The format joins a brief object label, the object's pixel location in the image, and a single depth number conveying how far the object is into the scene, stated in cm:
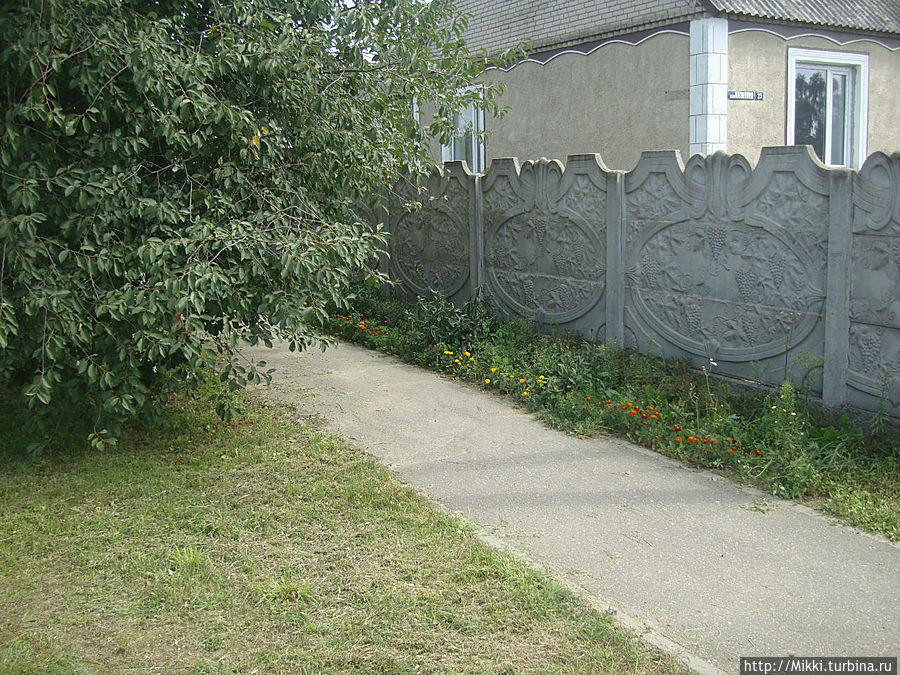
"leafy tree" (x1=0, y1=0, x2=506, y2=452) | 496
